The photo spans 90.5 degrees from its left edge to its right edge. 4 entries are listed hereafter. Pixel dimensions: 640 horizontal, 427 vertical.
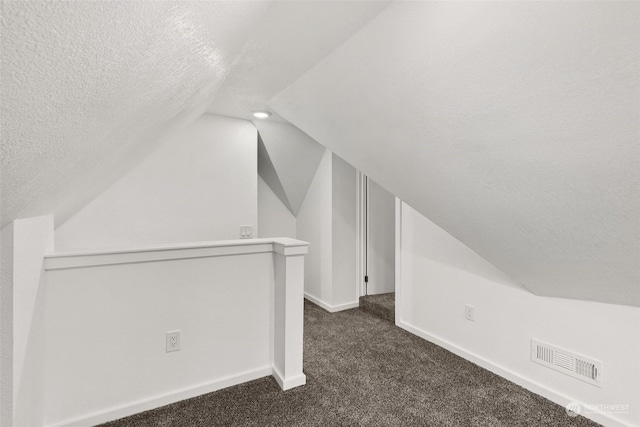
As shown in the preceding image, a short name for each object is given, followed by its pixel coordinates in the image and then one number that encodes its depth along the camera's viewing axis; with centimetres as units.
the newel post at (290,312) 204
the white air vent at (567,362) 177
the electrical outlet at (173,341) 185
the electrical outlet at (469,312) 242
